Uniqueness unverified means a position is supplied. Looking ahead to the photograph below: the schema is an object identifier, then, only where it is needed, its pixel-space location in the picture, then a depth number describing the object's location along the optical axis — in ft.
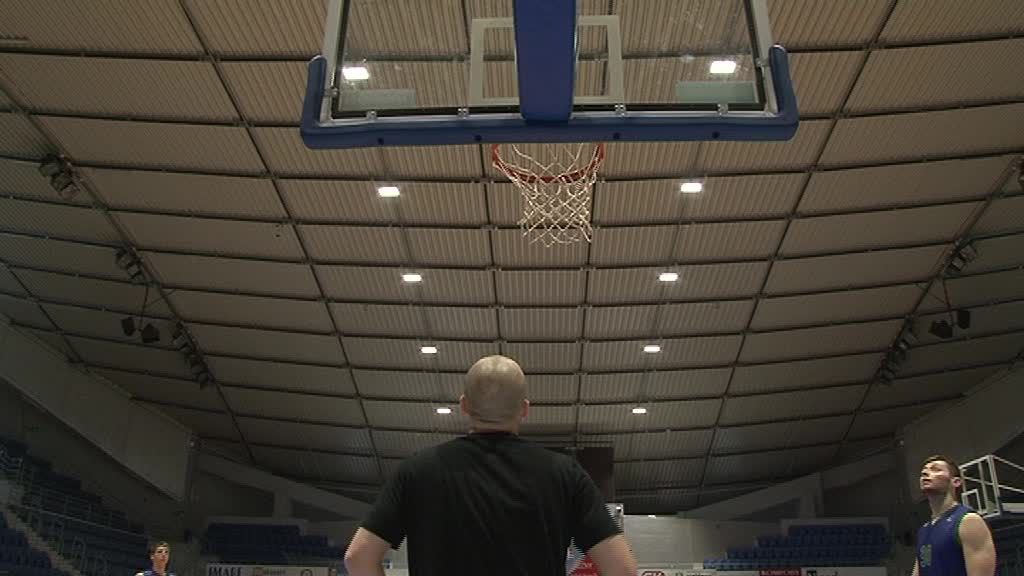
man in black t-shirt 8.35
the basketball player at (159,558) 27.43
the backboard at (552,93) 19.90
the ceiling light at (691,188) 58.84
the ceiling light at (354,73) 23.03
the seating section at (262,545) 96.17
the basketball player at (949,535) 17.97
